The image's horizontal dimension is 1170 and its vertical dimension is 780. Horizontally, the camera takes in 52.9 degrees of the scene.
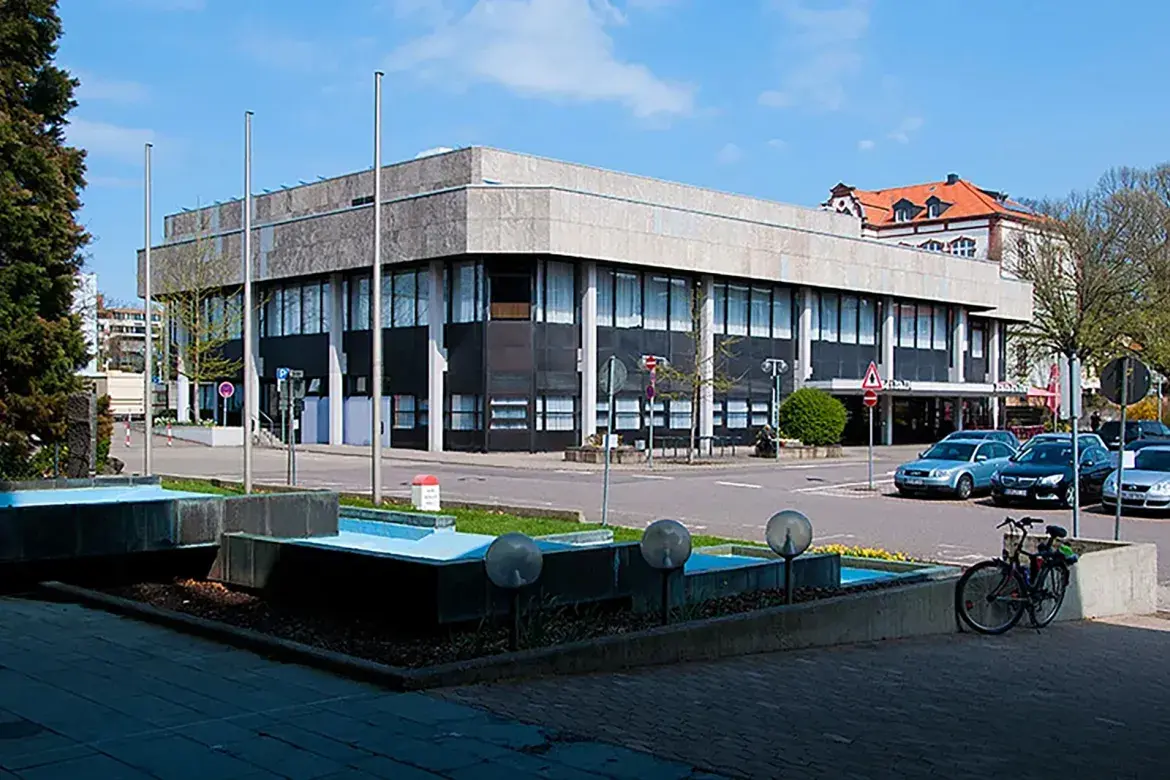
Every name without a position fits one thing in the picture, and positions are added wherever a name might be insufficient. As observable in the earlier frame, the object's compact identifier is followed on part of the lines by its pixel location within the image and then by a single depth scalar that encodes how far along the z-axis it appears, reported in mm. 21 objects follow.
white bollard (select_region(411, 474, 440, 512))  19094
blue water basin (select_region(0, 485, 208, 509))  15422
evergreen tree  24484
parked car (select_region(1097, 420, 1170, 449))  45656
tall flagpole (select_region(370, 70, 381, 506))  22859
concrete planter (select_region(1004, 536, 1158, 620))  13633
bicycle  11945
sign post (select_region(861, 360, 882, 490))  31428
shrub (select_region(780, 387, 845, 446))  45406
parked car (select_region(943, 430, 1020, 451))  30172
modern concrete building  45219
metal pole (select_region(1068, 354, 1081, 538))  17656
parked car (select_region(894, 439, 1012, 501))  27781
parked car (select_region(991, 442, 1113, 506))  25422
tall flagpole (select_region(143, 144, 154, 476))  26703
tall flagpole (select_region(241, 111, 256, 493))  24634
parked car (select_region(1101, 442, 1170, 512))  23672
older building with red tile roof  82938
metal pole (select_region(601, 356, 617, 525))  19281
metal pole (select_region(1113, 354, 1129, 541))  16703
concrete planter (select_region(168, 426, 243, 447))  48188
